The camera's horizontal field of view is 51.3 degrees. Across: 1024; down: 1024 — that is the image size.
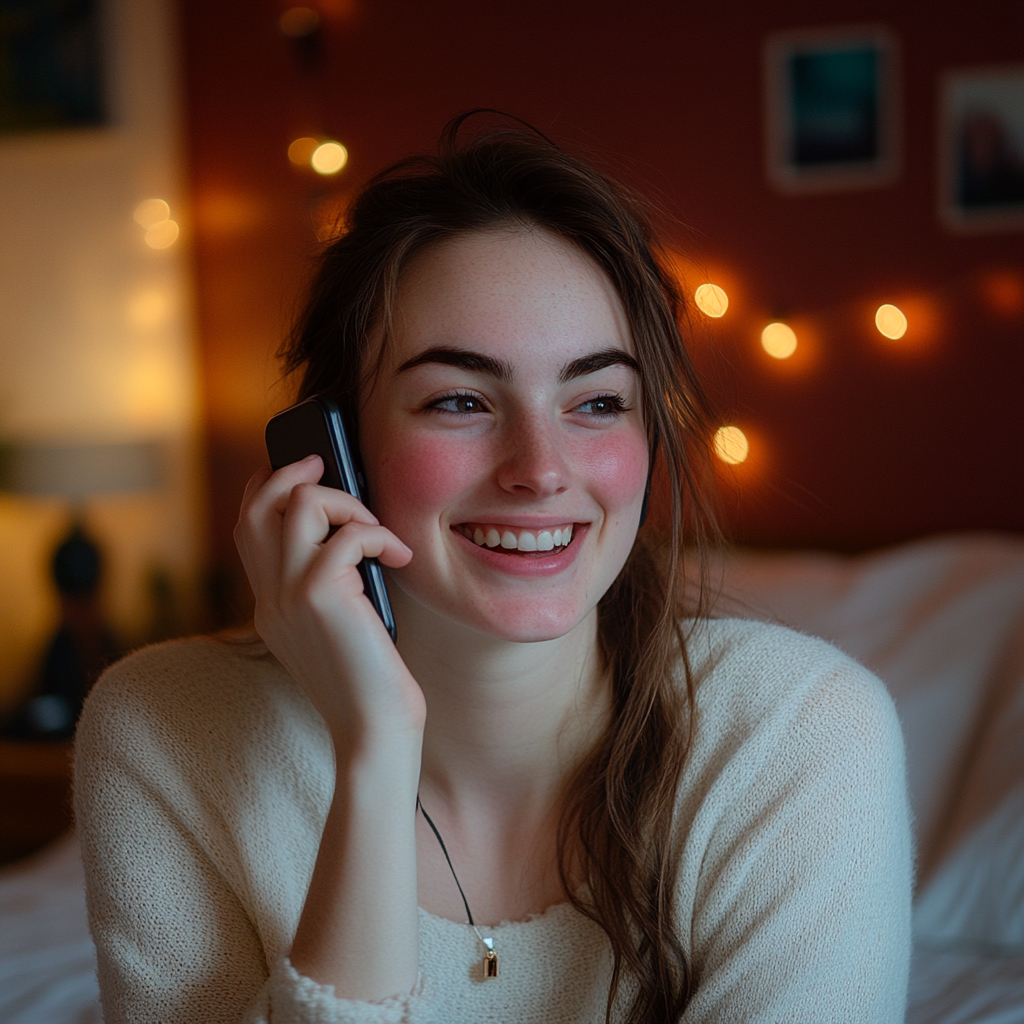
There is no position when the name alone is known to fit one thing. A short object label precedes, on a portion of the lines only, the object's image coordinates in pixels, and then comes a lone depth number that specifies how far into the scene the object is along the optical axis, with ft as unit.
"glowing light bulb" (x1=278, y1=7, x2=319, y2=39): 9.93
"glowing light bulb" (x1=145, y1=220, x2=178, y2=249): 10.89
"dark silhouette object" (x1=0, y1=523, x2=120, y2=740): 9.36
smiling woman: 3.16
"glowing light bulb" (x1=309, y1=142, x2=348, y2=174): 9.78
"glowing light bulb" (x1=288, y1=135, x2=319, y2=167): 10.23
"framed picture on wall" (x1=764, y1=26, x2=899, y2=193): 8.26
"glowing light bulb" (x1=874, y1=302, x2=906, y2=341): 8.34
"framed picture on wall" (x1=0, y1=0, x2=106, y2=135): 10.00
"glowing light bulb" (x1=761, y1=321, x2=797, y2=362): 8.68
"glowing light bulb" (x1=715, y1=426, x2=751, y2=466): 8.42
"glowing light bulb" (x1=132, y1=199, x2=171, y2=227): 10.82
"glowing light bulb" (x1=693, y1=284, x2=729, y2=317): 8.63
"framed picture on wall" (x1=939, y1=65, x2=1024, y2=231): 7.93
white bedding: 4.90
